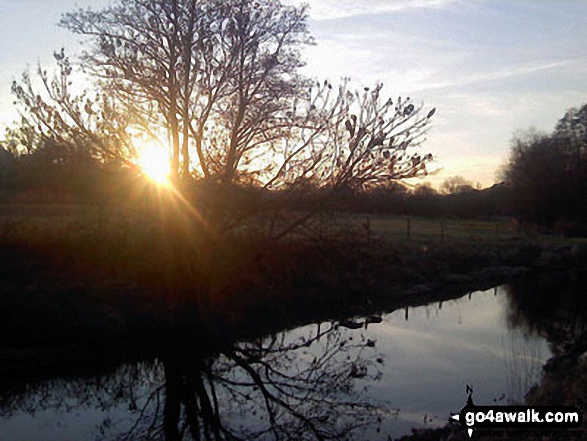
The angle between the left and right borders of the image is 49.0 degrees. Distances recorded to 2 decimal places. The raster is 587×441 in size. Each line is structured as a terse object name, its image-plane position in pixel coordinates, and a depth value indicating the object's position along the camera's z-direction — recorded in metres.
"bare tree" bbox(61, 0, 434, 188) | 18.08
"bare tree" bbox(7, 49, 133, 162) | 18.30
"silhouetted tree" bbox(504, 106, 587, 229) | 32.19
